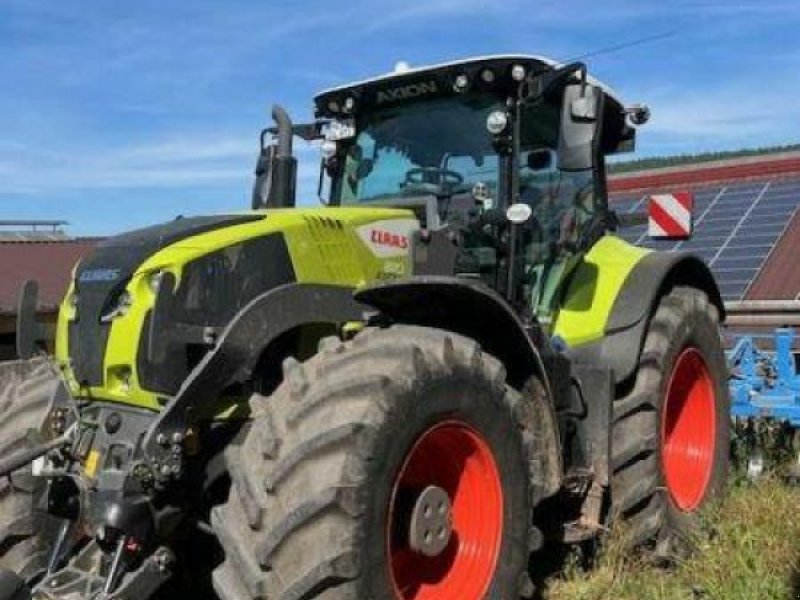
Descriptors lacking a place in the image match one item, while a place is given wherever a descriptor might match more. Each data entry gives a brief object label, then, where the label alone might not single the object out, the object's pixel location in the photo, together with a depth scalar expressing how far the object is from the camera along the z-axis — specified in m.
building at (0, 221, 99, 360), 11.52
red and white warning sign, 9.98
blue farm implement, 7.50
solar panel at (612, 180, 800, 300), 13.52
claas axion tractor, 3.60
